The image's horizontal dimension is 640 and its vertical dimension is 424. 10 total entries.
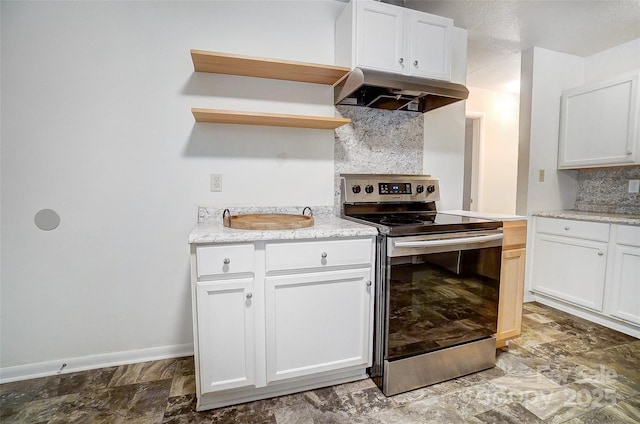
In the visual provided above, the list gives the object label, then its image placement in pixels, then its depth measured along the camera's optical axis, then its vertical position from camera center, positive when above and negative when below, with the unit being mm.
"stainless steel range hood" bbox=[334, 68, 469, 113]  1735 +607
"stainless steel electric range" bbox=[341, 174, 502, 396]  1560 -583
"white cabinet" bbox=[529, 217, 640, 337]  2240 -647
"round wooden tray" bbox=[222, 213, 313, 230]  1515 -171
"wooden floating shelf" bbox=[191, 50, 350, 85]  1674 +711
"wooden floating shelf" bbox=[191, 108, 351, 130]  1686 +412
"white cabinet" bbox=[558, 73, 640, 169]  2432 +549
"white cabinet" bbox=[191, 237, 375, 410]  1406 -607
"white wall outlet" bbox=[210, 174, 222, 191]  1939 +49
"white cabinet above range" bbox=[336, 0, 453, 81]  1844 +927
